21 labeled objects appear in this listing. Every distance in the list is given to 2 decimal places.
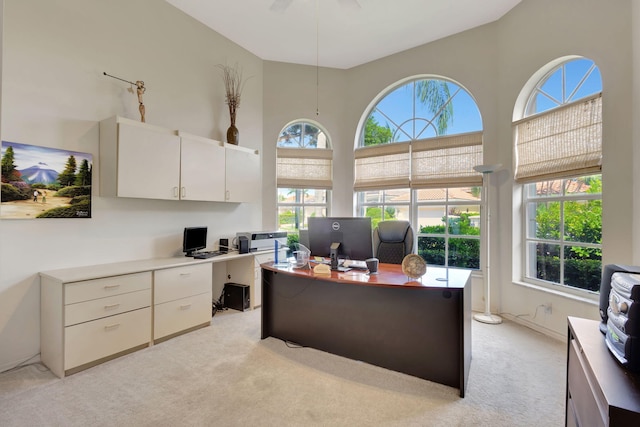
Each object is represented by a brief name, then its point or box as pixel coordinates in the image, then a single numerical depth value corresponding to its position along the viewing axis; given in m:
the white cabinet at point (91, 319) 2.33
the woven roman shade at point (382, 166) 4.52
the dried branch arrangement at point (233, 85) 4.12
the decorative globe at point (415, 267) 2.33
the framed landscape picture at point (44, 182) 2.40
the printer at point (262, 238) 3.98
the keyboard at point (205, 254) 3.45
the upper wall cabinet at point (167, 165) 2.83
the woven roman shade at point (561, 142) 2.79
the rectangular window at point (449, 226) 4.04
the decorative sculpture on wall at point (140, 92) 3.10
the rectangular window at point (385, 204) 4.59
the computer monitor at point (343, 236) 2.61
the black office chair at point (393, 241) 3.28
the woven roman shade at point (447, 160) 3.95
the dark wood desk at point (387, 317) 2.21
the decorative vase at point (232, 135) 4.06
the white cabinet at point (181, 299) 2.92
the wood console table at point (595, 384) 0.85
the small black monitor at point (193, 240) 3.48
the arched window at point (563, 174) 2.88
